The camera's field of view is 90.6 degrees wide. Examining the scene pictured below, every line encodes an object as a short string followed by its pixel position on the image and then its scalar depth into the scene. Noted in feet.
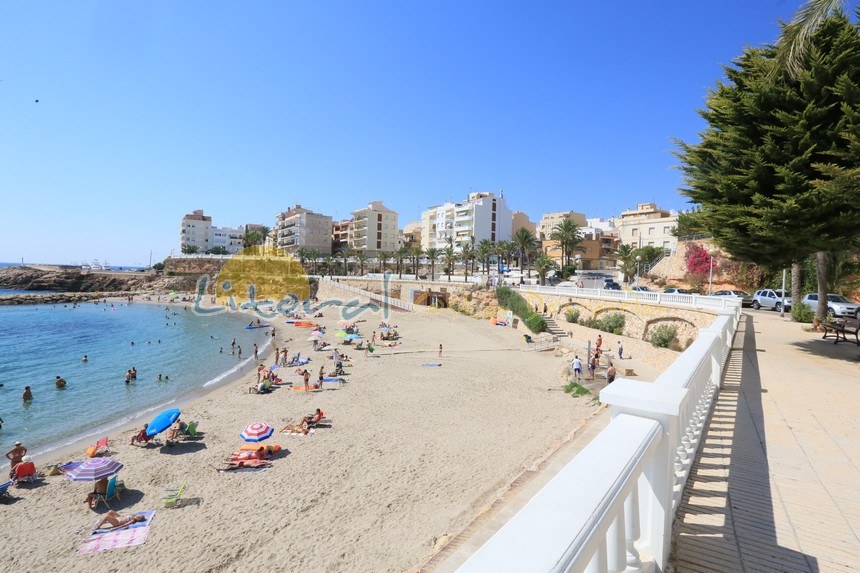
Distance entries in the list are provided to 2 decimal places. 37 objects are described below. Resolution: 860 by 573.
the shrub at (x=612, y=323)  81.87
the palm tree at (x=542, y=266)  160.60
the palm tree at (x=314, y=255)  262.18
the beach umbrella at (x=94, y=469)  38.14
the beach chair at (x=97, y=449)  46.31
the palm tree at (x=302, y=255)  273.89
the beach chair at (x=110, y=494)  36.40
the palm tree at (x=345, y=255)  251.21
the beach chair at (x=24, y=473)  40.52
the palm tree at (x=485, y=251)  203.31
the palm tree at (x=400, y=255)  224.04
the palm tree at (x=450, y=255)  199.64
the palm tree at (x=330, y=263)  265.17
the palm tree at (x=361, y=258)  245.04
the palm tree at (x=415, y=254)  228.06
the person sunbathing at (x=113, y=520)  32.73
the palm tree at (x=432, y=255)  207.51
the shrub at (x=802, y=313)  63.31
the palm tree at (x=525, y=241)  196.94
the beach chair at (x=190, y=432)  49.49
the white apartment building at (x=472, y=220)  256.11
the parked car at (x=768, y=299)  85.13
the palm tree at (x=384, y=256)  236.43
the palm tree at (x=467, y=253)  203.82
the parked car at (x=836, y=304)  64.39
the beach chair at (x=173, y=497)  35.57
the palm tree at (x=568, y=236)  187.40
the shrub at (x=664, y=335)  66.23
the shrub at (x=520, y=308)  103.04
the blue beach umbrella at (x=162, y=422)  48.52
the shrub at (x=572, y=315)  97.91
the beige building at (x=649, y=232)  198.70
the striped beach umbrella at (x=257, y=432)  46.73
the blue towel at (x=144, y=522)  32.30
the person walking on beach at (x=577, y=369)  68.15
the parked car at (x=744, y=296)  94.15
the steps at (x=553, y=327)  98.84
